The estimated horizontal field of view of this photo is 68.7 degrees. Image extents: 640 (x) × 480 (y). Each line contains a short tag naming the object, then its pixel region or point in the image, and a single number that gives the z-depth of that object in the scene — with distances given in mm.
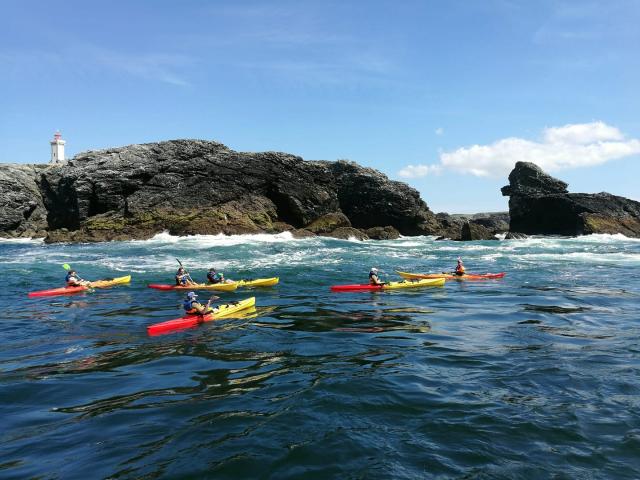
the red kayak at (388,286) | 20938
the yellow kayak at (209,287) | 21562
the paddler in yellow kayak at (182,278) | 22078
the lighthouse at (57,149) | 99881
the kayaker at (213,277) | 22516
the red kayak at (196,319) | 13574
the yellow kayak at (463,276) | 24531
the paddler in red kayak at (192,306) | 14750
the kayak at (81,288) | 20527
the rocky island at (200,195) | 50844
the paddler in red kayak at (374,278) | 20922
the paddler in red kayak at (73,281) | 21531
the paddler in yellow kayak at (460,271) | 24875
